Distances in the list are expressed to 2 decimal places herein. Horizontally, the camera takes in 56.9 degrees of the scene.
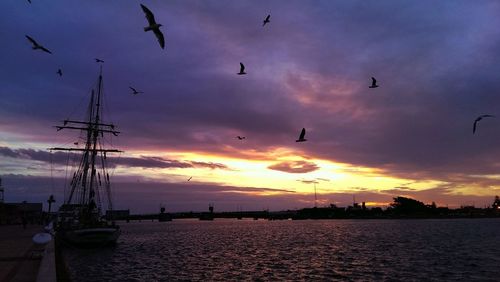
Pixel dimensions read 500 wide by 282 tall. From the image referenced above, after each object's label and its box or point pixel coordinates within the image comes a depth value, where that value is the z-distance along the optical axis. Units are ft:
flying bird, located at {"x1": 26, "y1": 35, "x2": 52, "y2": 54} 76.07
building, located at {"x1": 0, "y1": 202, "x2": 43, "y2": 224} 391.92
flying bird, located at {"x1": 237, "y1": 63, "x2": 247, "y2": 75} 98.37
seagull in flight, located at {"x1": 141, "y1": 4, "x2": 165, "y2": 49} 48.65
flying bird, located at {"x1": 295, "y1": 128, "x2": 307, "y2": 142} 94.99
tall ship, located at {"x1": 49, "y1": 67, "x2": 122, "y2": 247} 214.90
